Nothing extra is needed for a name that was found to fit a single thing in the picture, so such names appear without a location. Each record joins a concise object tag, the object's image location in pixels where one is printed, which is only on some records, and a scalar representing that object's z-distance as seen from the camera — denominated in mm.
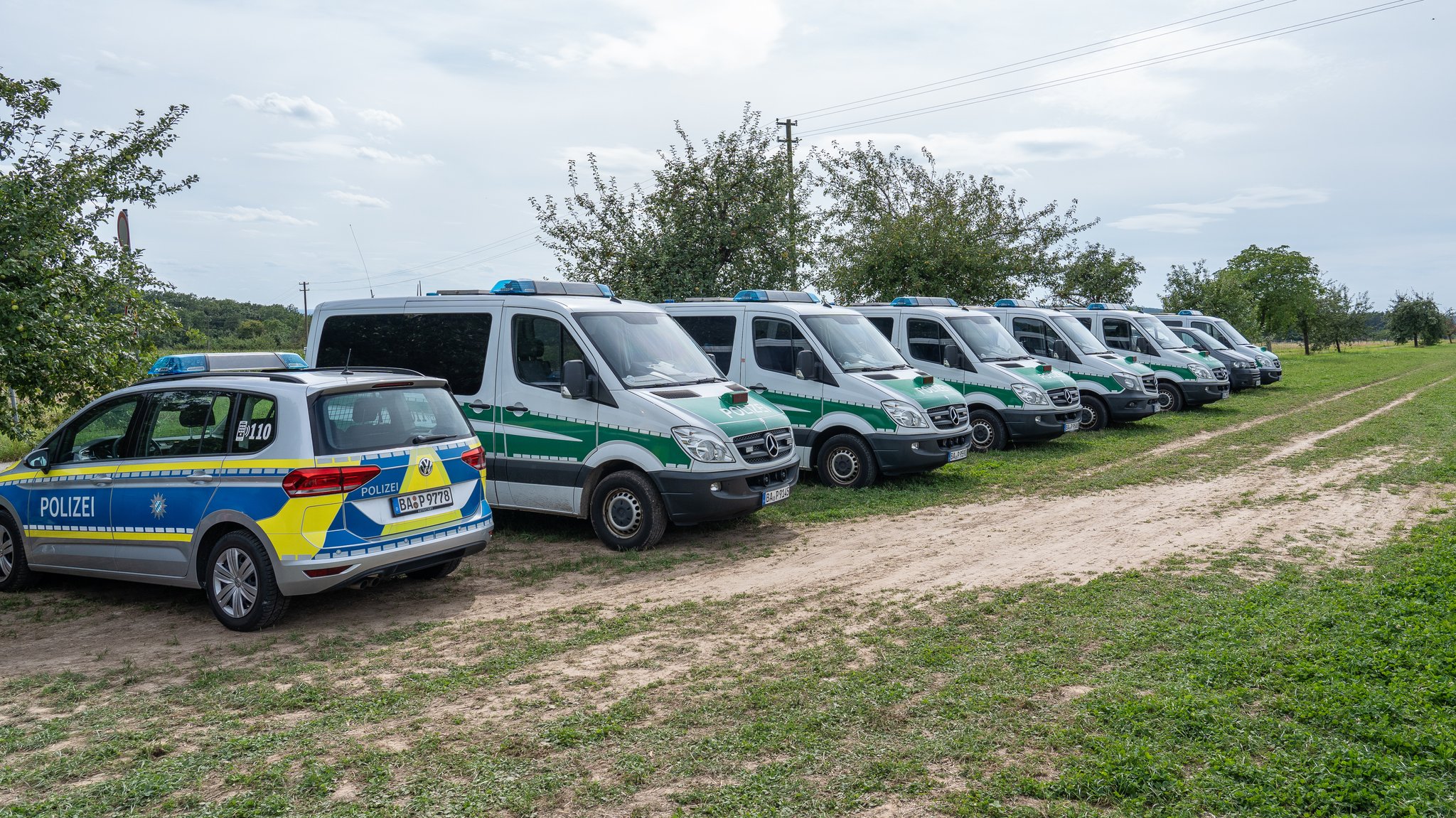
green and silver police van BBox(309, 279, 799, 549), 8578
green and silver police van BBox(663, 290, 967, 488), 11312
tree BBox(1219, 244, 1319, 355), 61625
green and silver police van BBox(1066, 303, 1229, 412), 20531
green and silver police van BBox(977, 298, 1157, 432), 17203
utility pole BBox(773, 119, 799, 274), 31952
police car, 6258
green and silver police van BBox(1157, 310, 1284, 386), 26656
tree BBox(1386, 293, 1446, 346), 81750
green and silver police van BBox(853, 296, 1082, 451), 14469
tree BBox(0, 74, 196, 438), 8853
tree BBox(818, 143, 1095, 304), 25031
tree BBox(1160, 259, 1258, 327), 44062
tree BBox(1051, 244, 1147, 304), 35312
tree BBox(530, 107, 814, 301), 19078
